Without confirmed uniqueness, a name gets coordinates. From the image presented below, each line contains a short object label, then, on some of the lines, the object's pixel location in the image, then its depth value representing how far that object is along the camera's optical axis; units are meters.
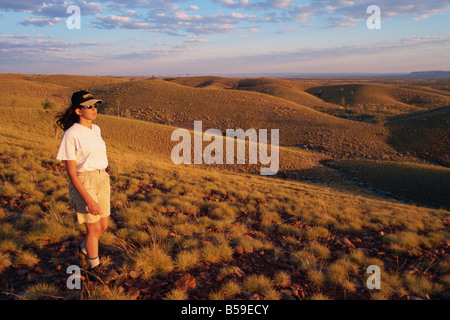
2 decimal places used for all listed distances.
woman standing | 3.26
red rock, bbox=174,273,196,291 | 3.73
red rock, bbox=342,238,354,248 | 5.92
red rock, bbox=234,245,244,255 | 5.04
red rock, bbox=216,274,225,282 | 4.07
